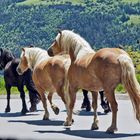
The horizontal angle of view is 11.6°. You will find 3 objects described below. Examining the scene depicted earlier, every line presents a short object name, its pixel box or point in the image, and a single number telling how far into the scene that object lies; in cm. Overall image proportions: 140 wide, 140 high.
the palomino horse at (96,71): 1288
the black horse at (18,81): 2050
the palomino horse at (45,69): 1631
